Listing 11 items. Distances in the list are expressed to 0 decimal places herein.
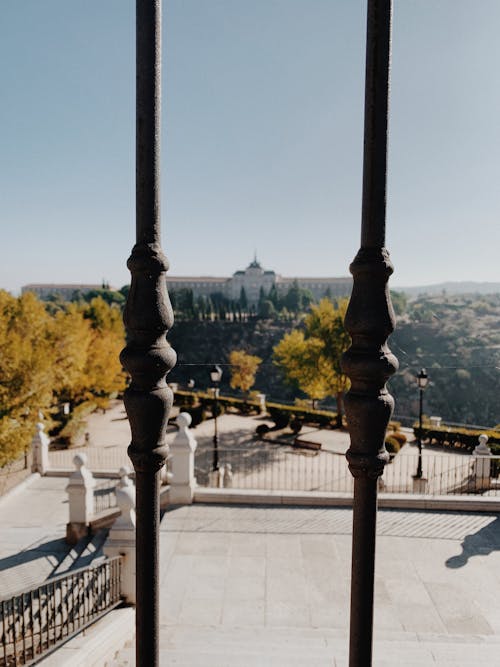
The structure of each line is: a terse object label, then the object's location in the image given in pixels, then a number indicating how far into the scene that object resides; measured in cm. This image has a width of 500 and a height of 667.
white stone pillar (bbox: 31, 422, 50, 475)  1412
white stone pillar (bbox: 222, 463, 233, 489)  1462
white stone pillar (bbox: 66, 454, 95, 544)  945
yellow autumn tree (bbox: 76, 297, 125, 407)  2678
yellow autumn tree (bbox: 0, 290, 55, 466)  1355
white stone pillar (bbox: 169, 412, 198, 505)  918
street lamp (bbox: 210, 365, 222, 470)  1329
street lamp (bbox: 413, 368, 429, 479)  1335
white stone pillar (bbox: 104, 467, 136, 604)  593
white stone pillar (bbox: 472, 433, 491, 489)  1213
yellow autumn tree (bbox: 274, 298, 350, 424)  2425
